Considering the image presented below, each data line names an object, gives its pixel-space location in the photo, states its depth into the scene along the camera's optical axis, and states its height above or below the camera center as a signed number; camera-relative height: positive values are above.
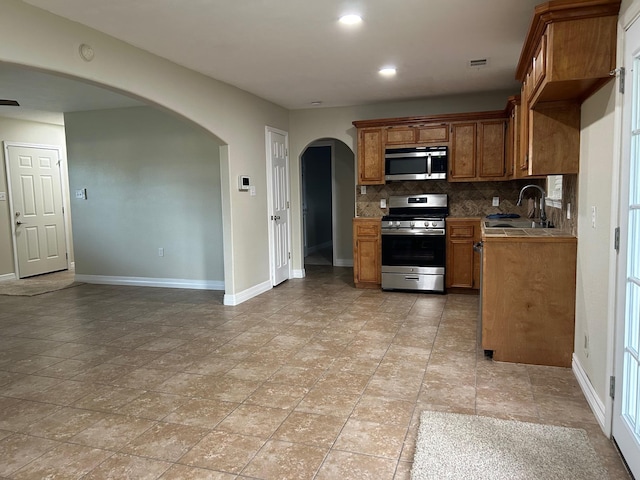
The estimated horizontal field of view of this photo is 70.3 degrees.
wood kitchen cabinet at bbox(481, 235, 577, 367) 3.17 -0.73
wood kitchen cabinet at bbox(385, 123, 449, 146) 5.72 +0.82
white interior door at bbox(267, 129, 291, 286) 6.17 -0.05
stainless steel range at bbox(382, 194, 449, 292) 5.53 -0.65
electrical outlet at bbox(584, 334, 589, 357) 2.77 -0.92
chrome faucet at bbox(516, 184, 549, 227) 4.17 -0.16
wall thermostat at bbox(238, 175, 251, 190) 5.29 +0.25
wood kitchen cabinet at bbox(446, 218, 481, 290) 5.47 -0.67
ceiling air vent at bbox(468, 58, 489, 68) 4.38 +1.32
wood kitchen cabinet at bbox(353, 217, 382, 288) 5.90 -0.68
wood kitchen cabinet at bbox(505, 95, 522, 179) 4.39 +0.64
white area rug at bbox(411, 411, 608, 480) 1.98 -1.19
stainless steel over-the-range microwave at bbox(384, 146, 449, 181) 5.75 +0.46
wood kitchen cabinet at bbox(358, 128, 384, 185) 5.96 +0.59
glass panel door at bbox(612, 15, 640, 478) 1.97 -0.38
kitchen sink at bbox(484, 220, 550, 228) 4.25 -0.25
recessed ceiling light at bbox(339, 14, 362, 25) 3.20 +1.29
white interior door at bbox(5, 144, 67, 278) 7.16 -0.02
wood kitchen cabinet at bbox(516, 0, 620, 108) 2.29 +0.80
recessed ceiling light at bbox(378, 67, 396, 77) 4.56 +1.32
